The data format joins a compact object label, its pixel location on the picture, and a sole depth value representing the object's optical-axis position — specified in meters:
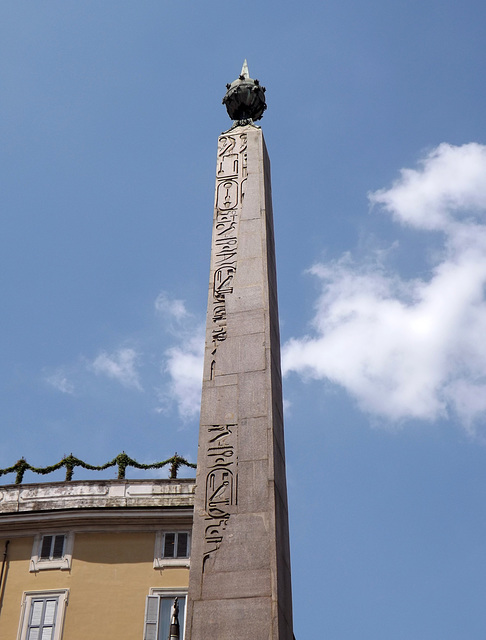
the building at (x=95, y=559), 18.42
